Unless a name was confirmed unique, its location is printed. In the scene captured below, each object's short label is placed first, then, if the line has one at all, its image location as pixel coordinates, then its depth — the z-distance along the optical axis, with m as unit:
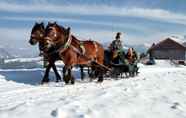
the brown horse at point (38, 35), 8.83
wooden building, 47.36
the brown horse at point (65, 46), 8.85
